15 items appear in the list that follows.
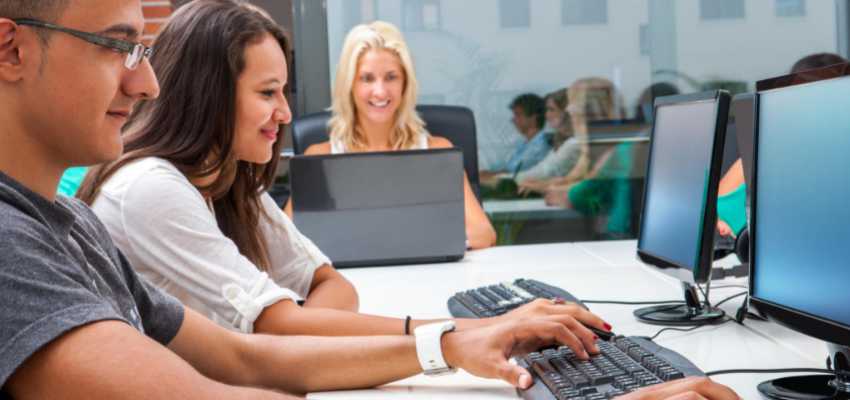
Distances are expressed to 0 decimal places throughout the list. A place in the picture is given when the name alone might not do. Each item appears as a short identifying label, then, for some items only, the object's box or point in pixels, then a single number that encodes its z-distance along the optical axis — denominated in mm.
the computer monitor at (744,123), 1722
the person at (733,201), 2371
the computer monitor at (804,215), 1042
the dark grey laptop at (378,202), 2506
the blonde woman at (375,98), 3479
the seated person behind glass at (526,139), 4562
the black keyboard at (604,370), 1082
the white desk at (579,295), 1280
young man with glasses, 823
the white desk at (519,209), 4652
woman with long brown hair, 1604
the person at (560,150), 4594
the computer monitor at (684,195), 1510
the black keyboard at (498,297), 1737
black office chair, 3568
